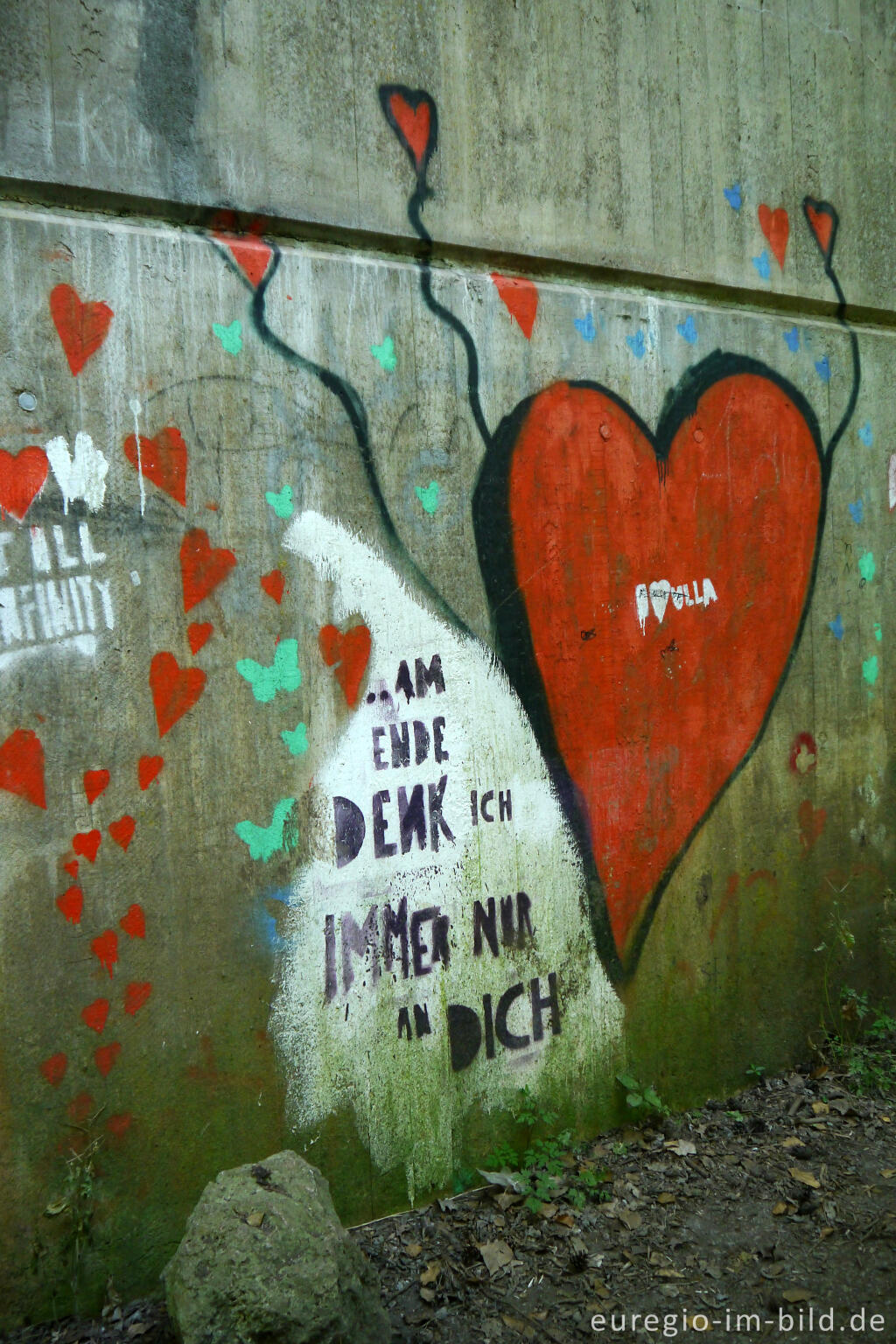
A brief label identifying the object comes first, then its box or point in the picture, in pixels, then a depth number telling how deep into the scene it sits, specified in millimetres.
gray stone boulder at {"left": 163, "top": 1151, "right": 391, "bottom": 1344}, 2166
